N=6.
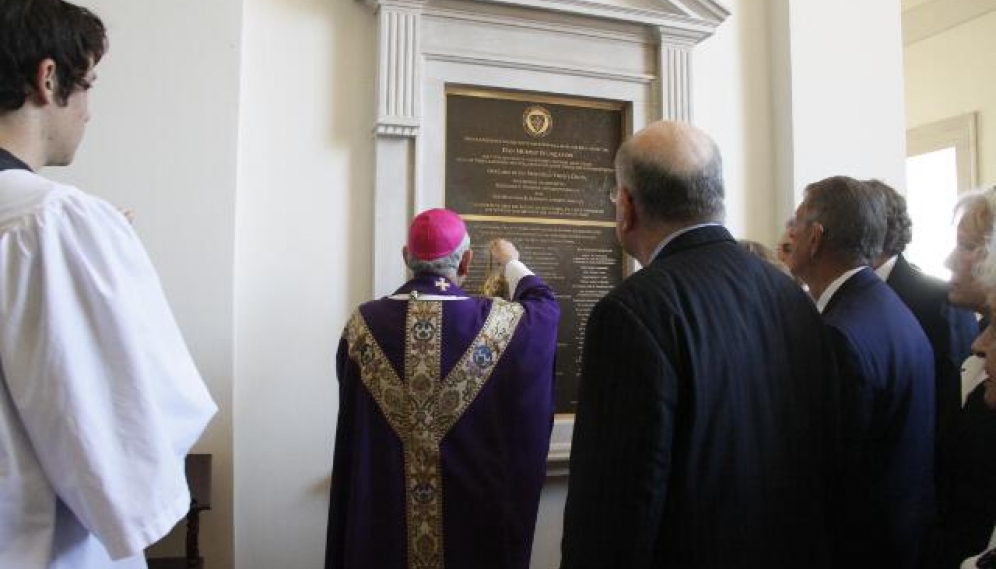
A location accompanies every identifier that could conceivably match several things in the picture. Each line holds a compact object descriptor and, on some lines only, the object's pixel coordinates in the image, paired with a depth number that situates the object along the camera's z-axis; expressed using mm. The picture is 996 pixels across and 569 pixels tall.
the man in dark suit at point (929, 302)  2371
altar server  1204
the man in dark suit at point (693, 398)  1390
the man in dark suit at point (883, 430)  1820
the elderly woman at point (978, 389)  1652
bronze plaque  3744
